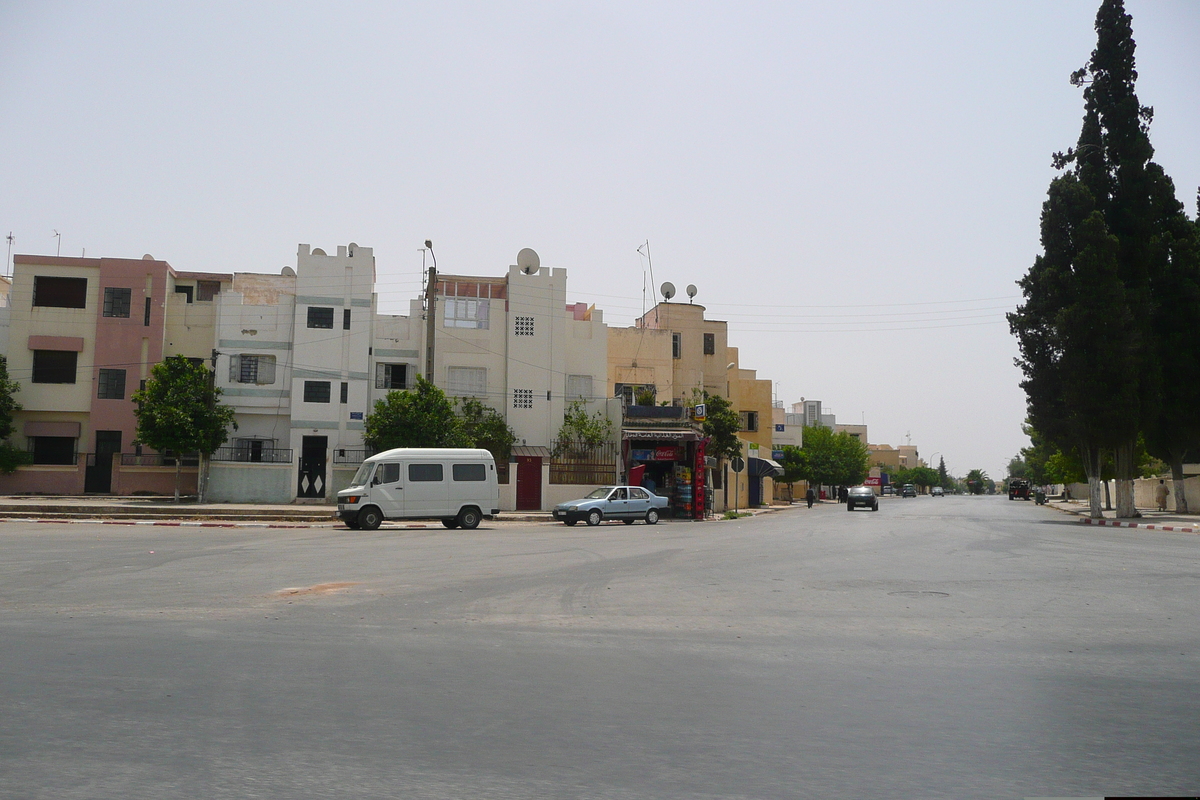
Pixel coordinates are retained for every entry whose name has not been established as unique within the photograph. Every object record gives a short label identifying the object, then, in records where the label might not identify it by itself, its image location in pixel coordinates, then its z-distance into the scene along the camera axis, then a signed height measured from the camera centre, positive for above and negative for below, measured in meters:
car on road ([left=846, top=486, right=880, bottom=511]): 54.44 -0.50
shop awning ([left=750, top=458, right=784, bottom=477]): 65.69 +1.65
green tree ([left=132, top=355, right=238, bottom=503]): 38.66 +3.13
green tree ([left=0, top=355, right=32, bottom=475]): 41.56 +2.76
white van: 27.70 -0.07
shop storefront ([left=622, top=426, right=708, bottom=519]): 40.97 +1.24
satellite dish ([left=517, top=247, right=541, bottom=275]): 47.38 +12.14
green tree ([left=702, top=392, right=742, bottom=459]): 52.65 +3.60
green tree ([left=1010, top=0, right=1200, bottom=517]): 37.59 +10.49
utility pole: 40.66 +7.51
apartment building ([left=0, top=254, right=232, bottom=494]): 43.78 +6.48
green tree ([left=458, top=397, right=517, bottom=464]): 42.81 +2.78
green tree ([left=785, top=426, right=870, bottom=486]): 93.56 +3.63
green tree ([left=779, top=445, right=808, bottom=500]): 86.50 +2.50
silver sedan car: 34.09 -0.72
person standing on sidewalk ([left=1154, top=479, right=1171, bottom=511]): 47.56 -0.01
